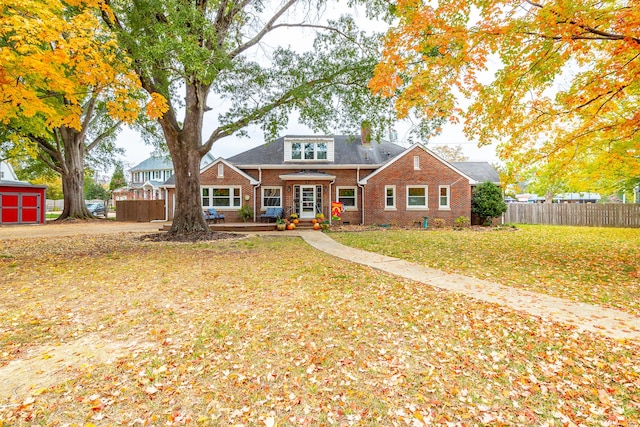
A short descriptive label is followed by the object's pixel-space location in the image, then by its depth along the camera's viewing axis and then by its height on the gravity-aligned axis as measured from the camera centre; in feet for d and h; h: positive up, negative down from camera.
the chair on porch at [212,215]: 61.26 -0.19
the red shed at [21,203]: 70.64 +2.95
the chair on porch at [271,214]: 61.77 -0.03
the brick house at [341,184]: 63.41 +6.22
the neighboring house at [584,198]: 152.70 +7.51
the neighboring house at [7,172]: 99.07 +14.62
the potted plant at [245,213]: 64.13 +0.21
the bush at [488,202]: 63.00 +2.32
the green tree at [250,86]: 34.30 +16.35
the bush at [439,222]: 62.23 -1.80
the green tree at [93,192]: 166.26 +12.67
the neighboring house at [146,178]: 143.74 +21.03
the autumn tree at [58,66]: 19.48 +11.19
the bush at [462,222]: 62.44 -1.82
